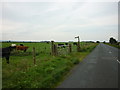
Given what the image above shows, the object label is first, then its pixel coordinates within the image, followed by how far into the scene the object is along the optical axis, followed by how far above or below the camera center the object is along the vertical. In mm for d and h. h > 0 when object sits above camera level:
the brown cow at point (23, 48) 26750 -1028
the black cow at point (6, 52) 12158 -804
